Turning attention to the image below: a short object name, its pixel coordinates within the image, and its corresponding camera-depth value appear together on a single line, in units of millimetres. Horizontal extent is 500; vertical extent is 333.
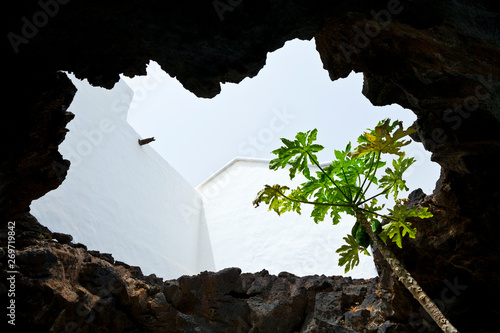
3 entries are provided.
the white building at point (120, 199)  9070
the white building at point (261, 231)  11695
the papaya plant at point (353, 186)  3855
